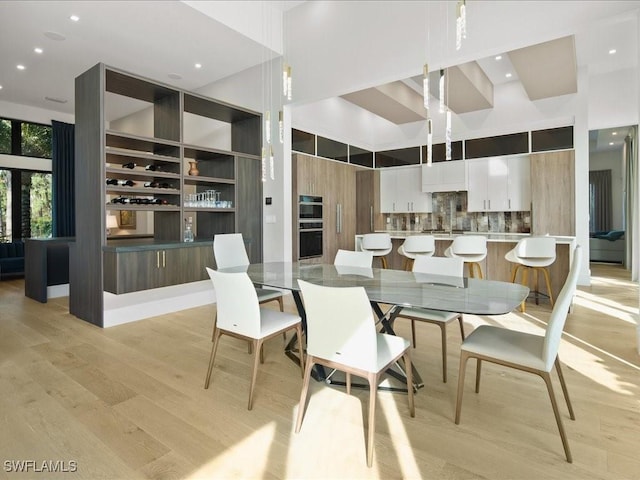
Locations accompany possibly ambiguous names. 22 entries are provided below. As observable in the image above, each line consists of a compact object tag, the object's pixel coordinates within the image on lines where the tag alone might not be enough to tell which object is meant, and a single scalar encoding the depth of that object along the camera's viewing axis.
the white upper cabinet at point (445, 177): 6.82
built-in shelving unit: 3.66
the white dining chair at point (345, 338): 1.70
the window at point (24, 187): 7.13
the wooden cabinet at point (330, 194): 5.81
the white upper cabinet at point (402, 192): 7.45
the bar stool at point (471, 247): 4.61
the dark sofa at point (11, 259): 6.52
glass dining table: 1.86
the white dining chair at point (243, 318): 2.17
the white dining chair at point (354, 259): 3.29
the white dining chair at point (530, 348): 1.72
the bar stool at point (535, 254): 4.20
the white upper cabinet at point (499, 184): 6.24
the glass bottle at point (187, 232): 4.47
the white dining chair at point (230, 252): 3.62
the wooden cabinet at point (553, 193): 5.74
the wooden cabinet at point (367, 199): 7.79
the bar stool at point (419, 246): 4.87
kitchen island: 4.64
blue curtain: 7.55
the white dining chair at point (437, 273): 2.48
